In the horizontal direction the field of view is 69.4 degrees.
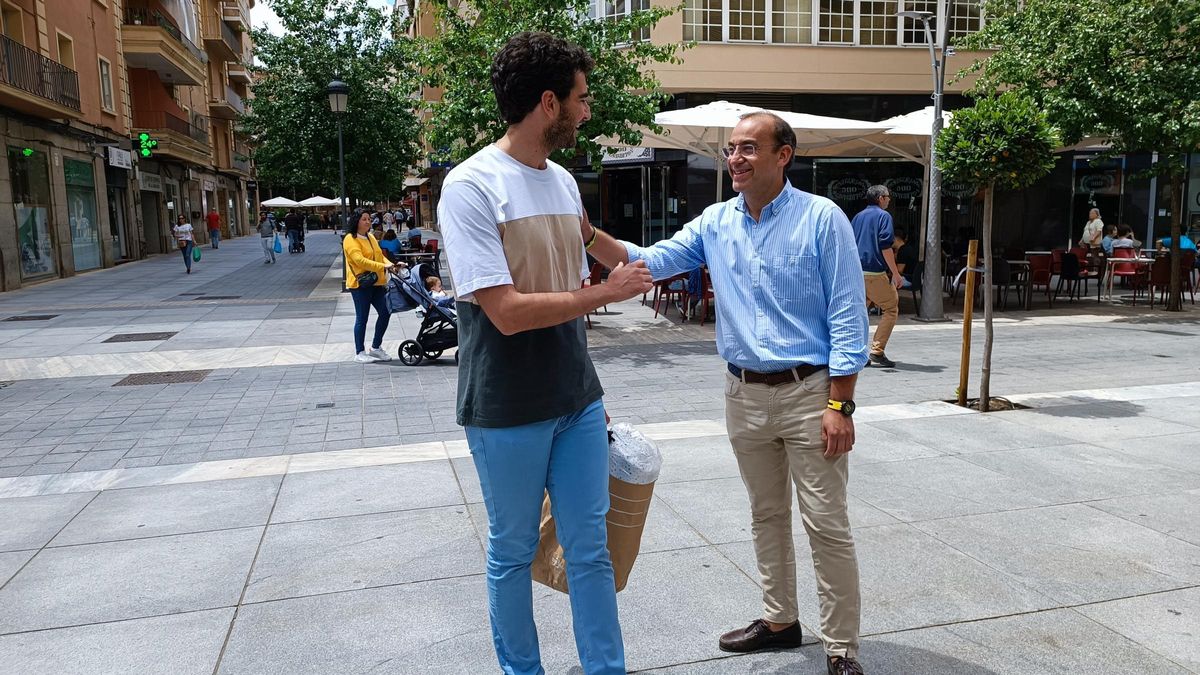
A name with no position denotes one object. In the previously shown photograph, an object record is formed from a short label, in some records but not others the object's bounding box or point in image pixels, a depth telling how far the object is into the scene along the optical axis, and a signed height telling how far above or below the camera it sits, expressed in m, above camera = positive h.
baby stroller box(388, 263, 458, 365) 9.68 -0.98
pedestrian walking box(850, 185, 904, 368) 8.53 -0.40
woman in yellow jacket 9.95 -0.53
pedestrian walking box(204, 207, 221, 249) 38.41 +0.25
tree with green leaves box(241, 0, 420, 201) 20.95 +3.28
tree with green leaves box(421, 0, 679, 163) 10.59 +2.05
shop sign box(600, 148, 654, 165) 18.80 +1.51
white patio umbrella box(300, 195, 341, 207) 39.79 +1.33
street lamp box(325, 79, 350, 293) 17.98 +2.74
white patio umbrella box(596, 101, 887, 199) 12.04 +1.40
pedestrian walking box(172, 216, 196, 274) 23.81 -0.17
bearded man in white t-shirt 2.19 -0.32
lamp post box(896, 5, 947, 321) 12.62 -0.57
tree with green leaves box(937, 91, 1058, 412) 6.53 +0.56
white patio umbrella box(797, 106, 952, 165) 13.40 +1.36
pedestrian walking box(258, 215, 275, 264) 28.14 -0.13
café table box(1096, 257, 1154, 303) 14.40 -0.79
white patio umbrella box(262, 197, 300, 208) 41.06 +1.35
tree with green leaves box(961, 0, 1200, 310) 12.00 +2.13
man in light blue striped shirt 2.69 -0.36
